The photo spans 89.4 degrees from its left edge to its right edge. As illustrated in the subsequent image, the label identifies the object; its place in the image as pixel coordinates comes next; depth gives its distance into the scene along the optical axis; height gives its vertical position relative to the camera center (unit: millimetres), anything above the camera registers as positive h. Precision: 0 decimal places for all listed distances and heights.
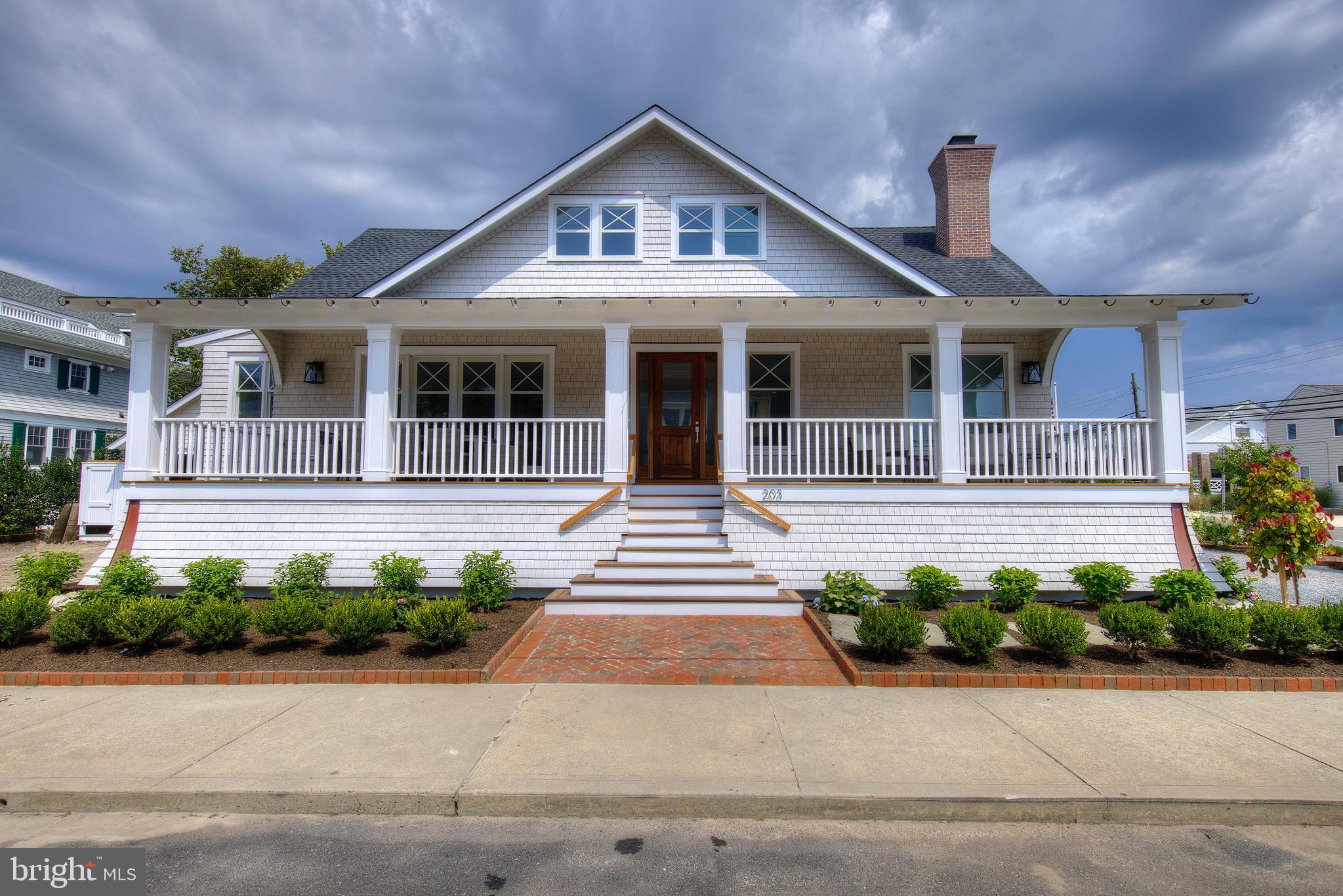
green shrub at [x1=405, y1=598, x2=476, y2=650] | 6141 -1298
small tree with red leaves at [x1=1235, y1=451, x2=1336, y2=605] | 7320 -499
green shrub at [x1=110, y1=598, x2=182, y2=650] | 6168 -1272
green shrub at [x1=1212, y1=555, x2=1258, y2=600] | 7637 -1251
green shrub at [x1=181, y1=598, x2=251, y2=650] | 6242 -1306
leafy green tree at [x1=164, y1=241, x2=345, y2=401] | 25156 +7800
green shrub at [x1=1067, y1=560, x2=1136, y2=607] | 7961 -1250
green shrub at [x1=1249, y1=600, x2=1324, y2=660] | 5953 -1379
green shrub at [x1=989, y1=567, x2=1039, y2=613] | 7742 -1273
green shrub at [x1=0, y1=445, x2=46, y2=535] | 16344 -290
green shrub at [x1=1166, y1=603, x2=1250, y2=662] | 5910 -1353
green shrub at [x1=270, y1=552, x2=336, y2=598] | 7887 -1116
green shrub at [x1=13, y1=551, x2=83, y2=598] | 7480 -976
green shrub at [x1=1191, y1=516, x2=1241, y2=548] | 14422 -1254
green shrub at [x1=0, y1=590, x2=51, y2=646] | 6348 -1230
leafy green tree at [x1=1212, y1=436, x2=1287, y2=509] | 26375 +686
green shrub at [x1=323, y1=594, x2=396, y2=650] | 6176 -1286
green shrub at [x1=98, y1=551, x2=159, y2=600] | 7637 -1103
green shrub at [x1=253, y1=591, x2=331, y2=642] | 6375 -1276
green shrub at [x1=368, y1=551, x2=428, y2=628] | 7492 -1141
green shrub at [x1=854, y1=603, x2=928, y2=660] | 5855 -1344
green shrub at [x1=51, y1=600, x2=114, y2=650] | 6270 -1298
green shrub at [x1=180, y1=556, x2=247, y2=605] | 7703 -1120
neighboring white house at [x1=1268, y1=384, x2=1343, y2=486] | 34969 +2340
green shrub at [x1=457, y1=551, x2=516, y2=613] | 7953 -1219
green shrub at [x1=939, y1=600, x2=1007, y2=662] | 5777 -1326
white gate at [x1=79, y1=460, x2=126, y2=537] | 15844 -261
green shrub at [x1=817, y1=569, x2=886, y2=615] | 7934 -1369
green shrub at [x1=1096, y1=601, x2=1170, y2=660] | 5957 -1329
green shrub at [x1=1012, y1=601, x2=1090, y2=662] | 5836 -1343
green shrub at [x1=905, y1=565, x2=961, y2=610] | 7996 -1301
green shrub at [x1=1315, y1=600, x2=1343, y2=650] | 6105 -1375
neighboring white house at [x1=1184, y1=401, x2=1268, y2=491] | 47281 +3428
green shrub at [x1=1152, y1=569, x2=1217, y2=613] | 7438 -1267
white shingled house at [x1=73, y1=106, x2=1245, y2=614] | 8992 +813
